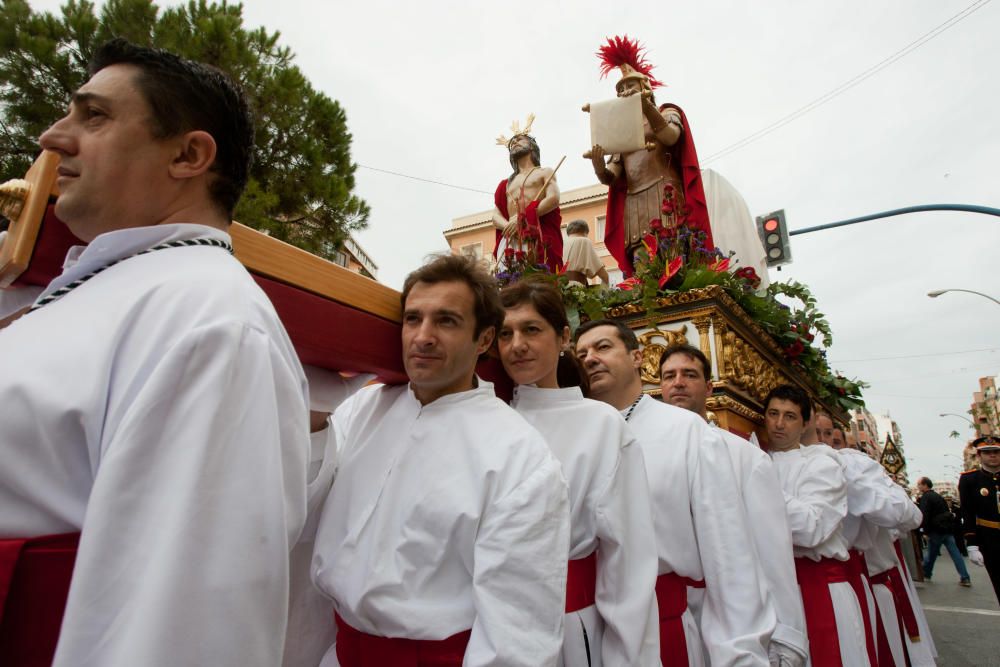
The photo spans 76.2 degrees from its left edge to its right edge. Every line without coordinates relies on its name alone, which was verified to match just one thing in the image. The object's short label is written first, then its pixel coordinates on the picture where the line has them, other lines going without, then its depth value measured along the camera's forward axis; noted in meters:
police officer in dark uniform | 6.55
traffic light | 9.77
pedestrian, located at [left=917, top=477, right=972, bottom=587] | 11.49
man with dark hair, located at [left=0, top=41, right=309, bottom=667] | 0.76
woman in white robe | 1.91
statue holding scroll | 5.12
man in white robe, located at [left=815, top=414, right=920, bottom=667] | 4.89
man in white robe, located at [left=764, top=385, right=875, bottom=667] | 3.92
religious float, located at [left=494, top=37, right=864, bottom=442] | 4.18
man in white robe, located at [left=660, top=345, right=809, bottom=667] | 2.93
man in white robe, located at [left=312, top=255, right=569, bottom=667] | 1.43
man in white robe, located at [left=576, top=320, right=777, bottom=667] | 2.46
